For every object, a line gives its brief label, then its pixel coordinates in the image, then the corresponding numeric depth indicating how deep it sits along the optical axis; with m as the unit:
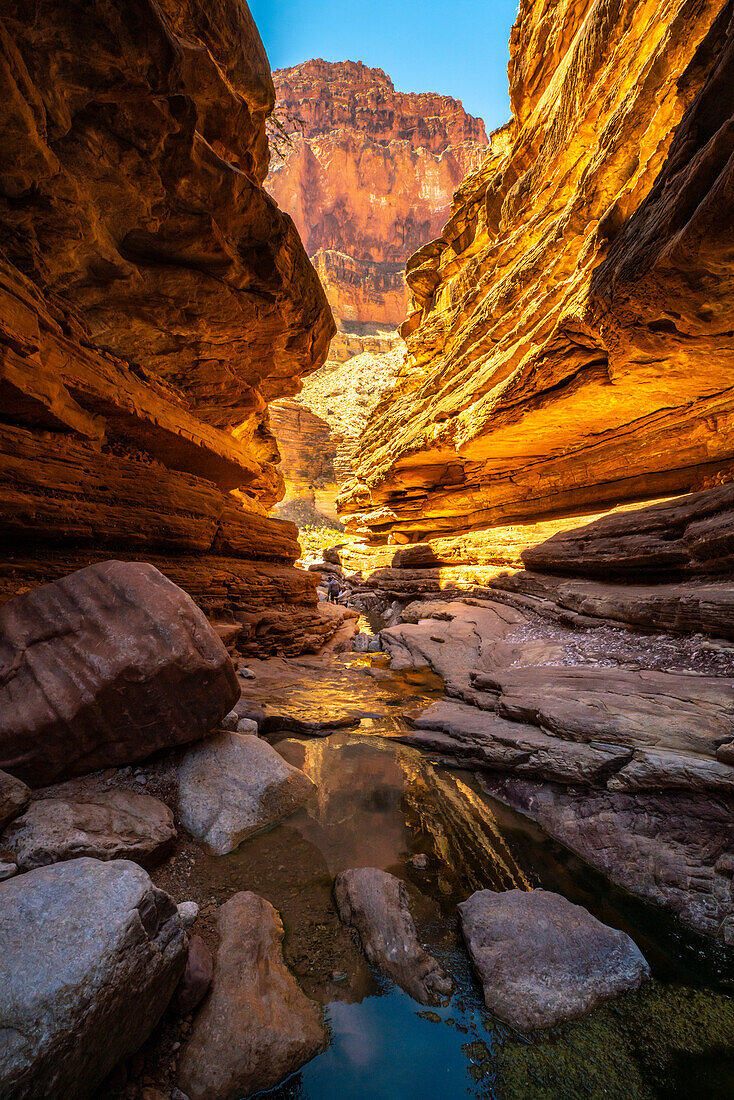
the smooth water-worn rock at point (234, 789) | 3.29
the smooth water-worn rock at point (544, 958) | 2.15
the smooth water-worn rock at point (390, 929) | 2.30
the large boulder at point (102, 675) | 3.21
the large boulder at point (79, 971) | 1.45
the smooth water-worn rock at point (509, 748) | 3.72
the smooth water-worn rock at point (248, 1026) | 1.78
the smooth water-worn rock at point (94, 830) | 2.41
